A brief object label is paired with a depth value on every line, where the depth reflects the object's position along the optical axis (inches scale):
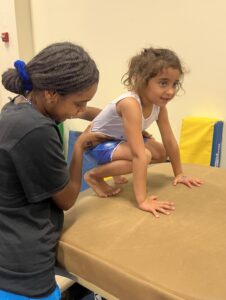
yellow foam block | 69.2
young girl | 43.6
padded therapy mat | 29.6
